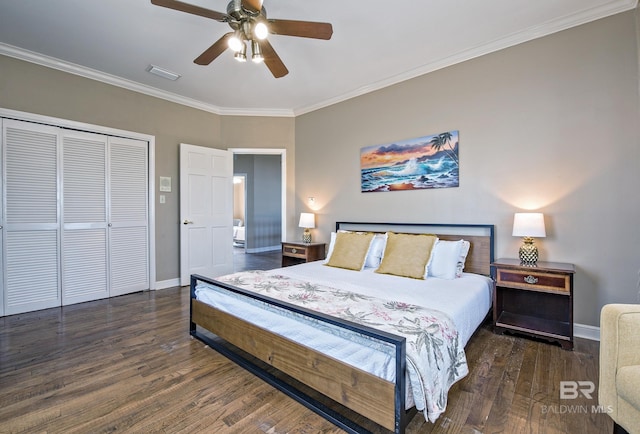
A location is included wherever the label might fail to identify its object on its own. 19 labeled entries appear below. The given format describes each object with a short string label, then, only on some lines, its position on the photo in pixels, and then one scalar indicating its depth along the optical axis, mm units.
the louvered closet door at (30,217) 3277
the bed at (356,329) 1424
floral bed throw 1407
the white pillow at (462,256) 2975
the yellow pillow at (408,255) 2895
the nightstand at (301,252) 4484
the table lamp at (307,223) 4672
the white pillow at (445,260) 2879
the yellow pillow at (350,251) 3324
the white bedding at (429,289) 2082
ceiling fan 2043
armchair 1262
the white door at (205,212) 4641
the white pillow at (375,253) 3453
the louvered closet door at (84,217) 3656
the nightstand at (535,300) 2490
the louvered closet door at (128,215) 4031
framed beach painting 3455
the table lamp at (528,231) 2684
